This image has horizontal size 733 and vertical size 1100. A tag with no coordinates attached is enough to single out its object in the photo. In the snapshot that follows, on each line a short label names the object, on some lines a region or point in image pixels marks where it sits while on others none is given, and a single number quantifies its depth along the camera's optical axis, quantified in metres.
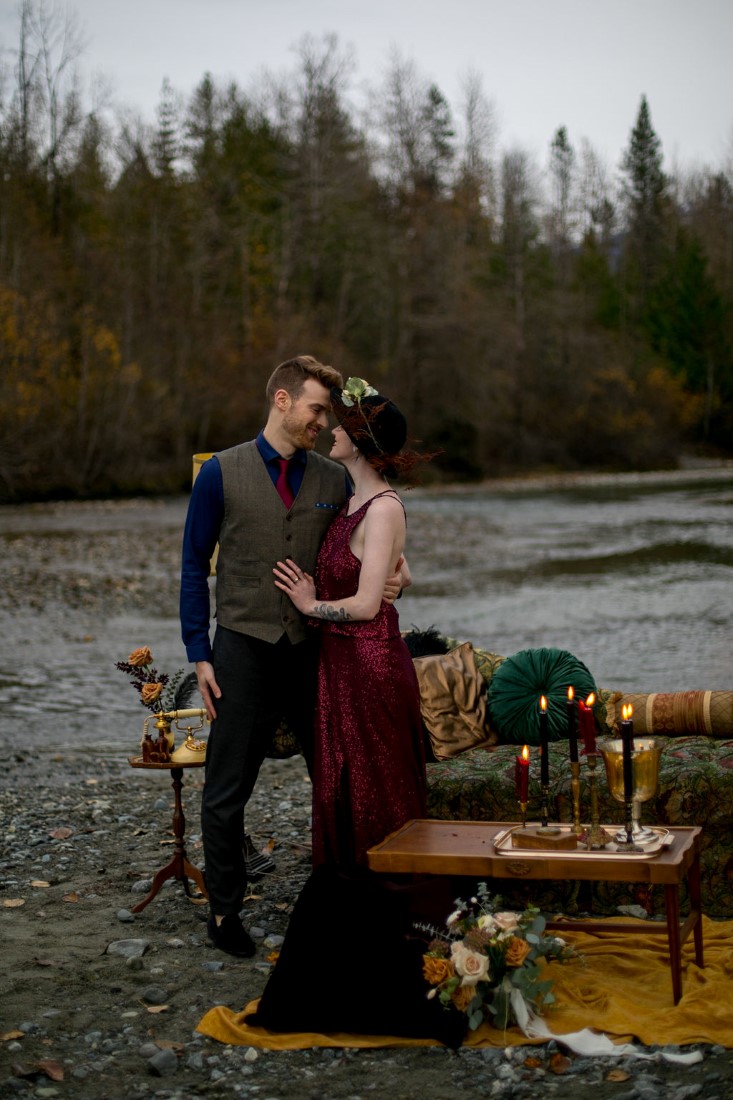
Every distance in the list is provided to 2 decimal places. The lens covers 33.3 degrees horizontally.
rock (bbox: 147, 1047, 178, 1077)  3.80
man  4.73
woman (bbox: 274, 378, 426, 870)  4.62
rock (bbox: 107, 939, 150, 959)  4.79
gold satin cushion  5.85
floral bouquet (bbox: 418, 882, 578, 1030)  3.93
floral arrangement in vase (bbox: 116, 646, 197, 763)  5.20
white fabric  3.75
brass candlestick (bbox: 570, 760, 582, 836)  4.08
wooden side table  5.25
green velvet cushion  5.86
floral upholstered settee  4.99
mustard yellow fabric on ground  3.93
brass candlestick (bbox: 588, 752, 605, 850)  4.03
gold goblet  4.04
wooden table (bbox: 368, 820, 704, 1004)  3.87
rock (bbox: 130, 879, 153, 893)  5.57
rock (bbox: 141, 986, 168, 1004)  4.34
